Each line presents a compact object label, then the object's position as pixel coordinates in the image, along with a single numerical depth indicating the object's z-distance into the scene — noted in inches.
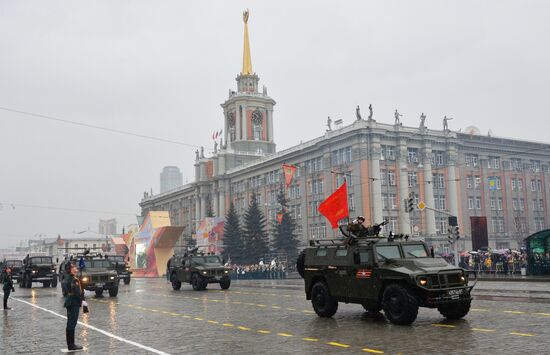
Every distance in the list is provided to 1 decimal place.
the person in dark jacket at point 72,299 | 485.1
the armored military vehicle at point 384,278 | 549.3
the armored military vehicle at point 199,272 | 1261.1
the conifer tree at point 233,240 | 3113.2
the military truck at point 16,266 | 1963.6
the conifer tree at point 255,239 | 2984.7
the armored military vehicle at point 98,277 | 1133.1
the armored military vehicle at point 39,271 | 1644.9
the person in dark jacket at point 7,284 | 879.1
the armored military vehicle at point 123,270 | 1813.5
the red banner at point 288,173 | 2164.1
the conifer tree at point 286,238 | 2881.4
